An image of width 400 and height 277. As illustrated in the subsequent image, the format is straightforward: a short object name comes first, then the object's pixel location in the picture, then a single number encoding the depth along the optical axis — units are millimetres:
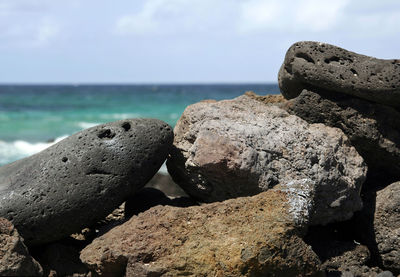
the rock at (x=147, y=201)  5053
